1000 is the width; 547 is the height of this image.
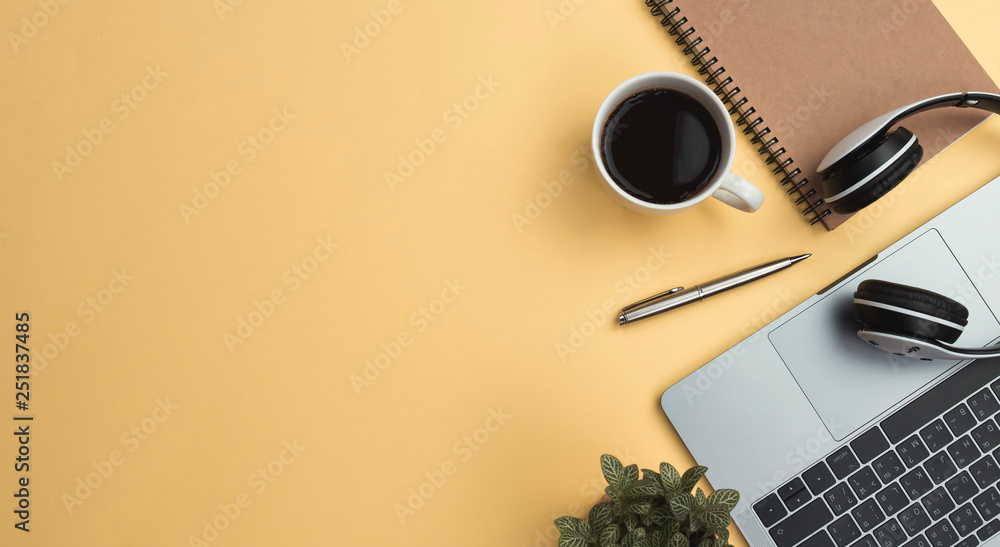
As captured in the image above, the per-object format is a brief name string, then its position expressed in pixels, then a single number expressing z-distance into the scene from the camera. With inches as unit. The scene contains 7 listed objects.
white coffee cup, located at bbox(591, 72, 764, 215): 29.2
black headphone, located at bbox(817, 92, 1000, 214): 29.4
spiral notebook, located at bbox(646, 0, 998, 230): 32.8
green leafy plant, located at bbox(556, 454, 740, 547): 25.9
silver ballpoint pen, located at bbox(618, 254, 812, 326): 33.2
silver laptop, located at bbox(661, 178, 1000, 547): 30.8
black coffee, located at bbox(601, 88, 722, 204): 30.8
